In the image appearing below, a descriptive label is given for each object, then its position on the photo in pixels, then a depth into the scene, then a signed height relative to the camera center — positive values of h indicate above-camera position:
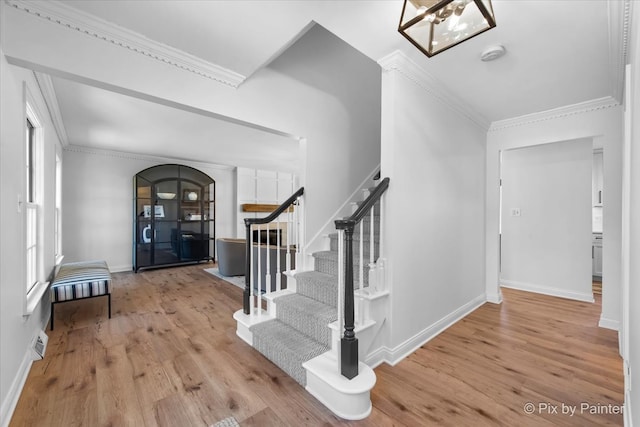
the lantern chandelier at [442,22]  1.25 +0.94
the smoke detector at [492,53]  2.01 +1.20
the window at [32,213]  2.36 -0.01
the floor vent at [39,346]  2.18 -1.12
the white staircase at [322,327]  1.63 -0.96
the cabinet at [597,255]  4.53 -0.71
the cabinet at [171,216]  5.39 -0.10
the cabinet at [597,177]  4.80 +0.62
